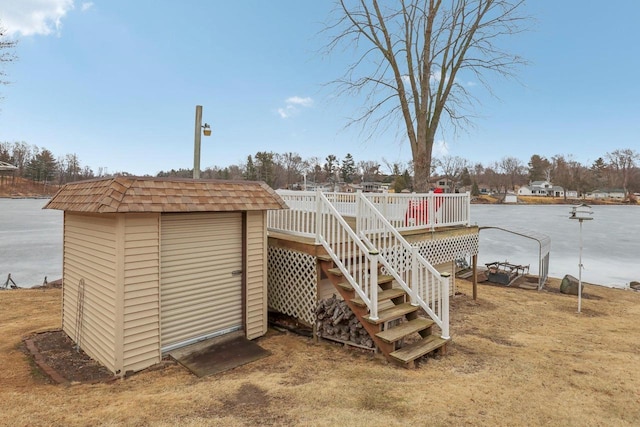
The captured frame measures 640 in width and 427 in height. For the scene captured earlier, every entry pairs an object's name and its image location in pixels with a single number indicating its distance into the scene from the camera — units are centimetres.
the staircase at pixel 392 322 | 442
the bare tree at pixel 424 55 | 1076
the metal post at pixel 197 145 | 860
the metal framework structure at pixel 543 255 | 1214
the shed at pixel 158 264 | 411
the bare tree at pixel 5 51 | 1053
